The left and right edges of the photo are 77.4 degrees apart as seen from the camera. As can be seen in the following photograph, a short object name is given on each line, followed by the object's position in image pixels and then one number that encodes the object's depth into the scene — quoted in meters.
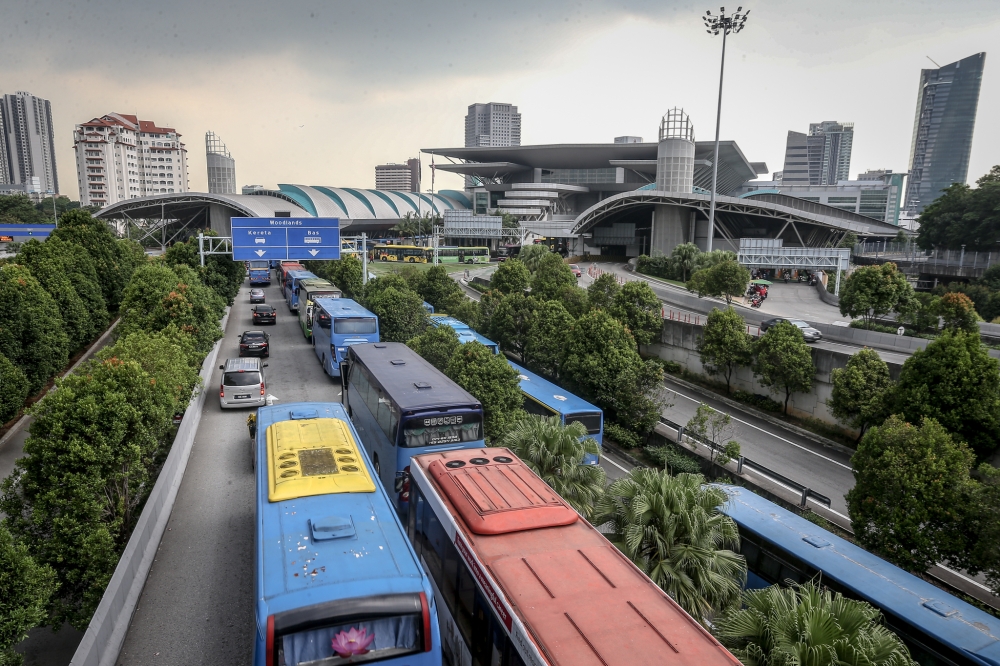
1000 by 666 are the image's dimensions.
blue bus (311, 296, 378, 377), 23.19
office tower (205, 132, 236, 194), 110.88
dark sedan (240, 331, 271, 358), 26.97
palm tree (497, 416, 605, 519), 11.48
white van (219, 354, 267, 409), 20.05
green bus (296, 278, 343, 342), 31.73
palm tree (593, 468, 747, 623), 8.41
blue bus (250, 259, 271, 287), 57.25
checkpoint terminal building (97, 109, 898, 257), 70.25
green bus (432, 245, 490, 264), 85.88
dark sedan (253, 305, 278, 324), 35.59
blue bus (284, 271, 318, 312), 40.75
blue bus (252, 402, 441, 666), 6.30
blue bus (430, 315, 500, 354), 24.88
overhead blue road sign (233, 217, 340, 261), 32.41
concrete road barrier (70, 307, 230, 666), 8.09
